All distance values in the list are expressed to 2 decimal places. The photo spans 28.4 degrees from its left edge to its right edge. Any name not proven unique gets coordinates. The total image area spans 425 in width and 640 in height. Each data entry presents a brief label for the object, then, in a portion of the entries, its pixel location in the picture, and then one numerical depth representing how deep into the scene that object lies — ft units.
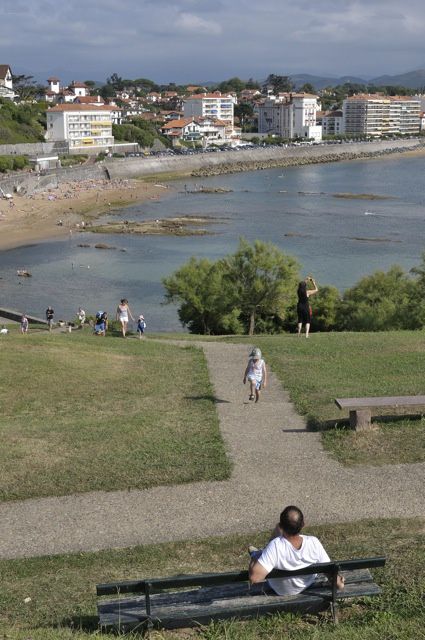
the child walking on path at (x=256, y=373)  36.01
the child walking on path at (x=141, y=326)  63.55
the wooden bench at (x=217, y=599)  16.93
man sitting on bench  17.15
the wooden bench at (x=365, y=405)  31.78
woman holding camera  49.64
